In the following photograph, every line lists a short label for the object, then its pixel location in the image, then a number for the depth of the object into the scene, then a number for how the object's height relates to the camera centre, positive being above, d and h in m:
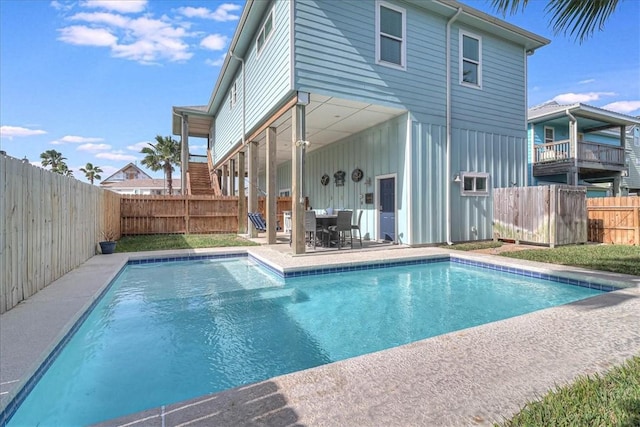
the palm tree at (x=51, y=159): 41.31 +7.72
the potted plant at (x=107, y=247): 7.57 -0.68
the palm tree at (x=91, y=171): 43.88 +6.46
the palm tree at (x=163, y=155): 29.44 +5.81
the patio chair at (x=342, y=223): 8.18 -0.18
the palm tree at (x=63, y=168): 41.08 +6.53
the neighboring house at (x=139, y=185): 40.75 +4.23
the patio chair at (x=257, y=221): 10.42 -0.14
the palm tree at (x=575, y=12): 3.07 +1.98
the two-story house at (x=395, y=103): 7.21 +2.92
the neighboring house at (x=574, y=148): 13.40 +2.97
